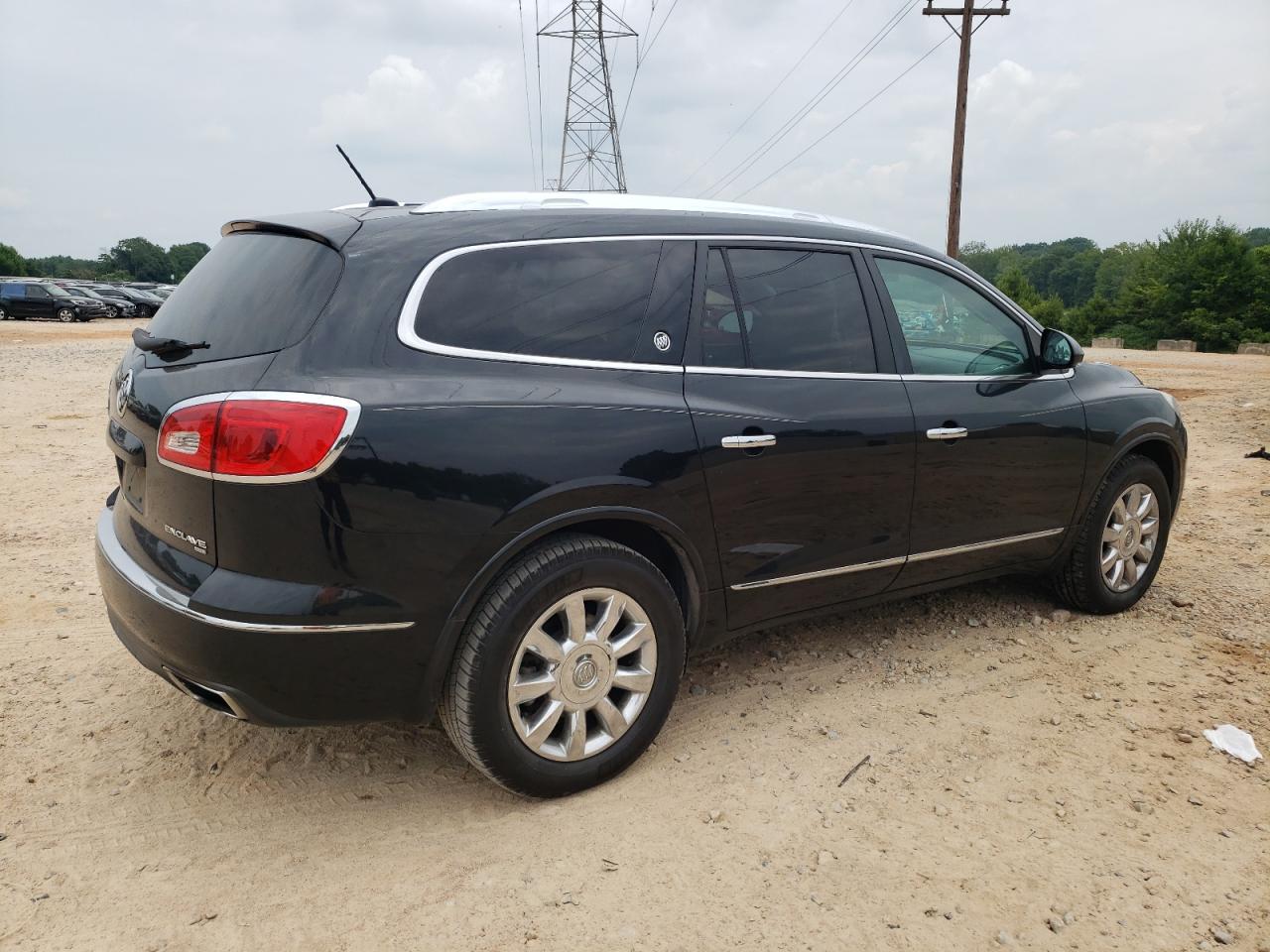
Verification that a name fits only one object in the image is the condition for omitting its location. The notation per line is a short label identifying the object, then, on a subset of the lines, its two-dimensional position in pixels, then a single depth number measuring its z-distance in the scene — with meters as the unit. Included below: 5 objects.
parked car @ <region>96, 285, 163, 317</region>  44.75
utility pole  23.69
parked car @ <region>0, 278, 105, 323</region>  36.91
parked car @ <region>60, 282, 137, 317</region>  40.75
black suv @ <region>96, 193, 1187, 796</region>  2.49
